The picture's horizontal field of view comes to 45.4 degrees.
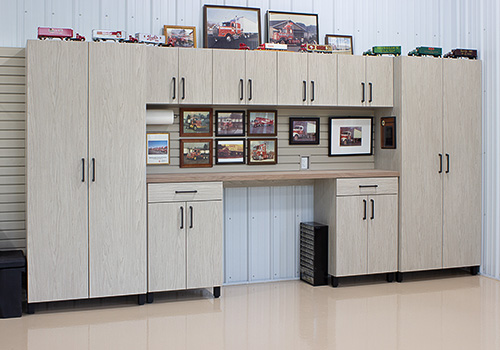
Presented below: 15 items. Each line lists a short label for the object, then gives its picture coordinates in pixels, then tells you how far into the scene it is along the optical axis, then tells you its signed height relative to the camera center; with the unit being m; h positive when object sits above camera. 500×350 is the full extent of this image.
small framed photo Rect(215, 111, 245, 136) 5.92 +0.41
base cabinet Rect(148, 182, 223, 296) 5.23 -0.63
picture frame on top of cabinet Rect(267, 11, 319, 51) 6.06 +1.40
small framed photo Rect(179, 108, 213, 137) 5.79 +0.42
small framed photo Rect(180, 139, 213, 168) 5.80 +0.11
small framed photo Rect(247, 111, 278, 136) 6.00 +0.42
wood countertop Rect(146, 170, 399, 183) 5.30 -0.10
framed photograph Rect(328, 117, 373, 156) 6.32 +0.31
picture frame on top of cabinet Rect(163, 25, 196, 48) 5.73 +1.24
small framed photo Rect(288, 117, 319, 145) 6.15 +0.35
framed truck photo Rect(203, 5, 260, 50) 5.84 +1.36
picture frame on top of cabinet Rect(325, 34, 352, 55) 6.28 +1.29
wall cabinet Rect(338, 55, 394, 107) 5.93 +0.84
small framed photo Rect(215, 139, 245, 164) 5.92 +0.13
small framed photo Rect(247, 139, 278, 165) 6.02 +0.14
